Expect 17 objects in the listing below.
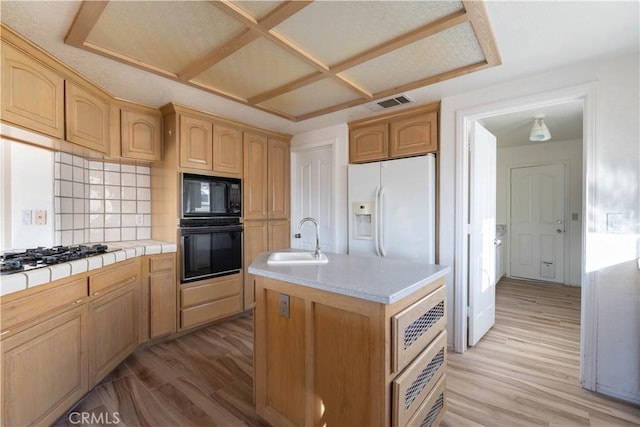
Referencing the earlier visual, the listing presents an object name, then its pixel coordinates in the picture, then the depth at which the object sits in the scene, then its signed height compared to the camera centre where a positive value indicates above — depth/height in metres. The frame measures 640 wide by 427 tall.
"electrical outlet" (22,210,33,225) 2.04 -0.04
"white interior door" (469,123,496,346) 2.53 -0.19
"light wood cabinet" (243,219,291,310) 3.30 -0.36
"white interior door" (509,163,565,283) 4.55 -0.18
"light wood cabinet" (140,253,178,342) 2.50 -0.79
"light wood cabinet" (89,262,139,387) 1.89 -0.80
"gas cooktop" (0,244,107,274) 1.46 -0.28
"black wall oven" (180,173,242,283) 2.75 -0.16
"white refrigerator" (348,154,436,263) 2.57 +0.04
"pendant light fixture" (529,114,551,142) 3.13 +0.93
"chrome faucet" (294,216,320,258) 1.85 -0.28
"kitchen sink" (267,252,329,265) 1.75 -0.32
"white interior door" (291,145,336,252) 3.53 +0.23
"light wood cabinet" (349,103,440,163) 2.65 +0.80
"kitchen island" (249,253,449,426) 1.20 -0.65
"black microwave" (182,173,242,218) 2.75 +0.17
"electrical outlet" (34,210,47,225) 2.12 -0.05
